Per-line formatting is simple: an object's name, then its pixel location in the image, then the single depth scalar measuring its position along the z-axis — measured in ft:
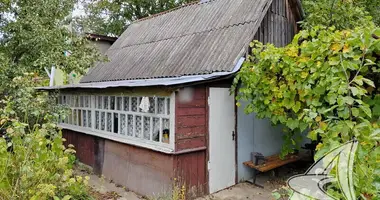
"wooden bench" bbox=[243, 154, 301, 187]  20.48
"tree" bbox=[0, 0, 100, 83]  19.97
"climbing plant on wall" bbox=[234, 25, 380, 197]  9.01
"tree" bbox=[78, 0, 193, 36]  57.52
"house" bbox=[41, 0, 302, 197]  17.87
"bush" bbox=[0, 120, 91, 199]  11.60
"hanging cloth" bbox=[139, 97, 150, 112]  18.47
